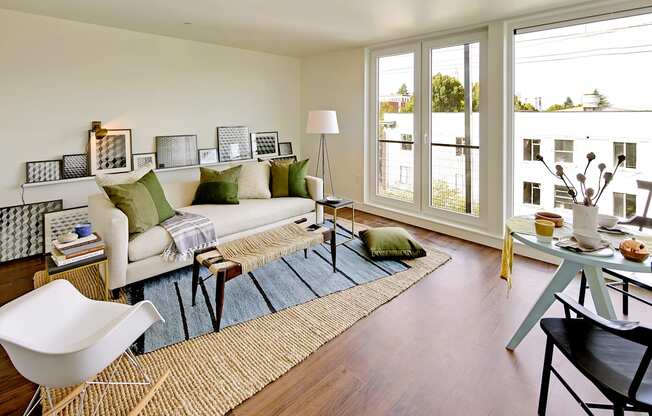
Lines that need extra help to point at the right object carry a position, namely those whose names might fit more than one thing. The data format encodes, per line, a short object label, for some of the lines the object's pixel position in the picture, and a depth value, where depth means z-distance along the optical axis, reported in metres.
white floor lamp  4.58
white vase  1.91
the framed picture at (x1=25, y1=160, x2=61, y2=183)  3.68
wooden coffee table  2.45
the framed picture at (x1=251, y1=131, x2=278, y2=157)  5.72
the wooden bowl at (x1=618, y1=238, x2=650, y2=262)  1.67
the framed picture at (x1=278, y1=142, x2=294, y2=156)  6.12
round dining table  1.69
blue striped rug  2.50
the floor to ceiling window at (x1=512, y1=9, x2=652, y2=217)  3.12
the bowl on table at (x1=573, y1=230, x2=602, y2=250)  1.85
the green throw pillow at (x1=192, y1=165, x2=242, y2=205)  4.01
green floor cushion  3.69
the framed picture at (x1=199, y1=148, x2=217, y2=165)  5.04
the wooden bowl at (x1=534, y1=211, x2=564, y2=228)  2.22
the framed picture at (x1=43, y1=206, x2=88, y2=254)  3.78
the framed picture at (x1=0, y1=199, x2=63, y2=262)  3.61
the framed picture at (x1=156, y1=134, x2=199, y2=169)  4.63
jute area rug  1.81
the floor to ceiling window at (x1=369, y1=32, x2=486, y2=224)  4.30
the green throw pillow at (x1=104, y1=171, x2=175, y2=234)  3.00
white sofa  2.81
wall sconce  4.02
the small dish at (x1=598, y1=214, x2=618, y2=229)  2.12
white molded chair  1.37
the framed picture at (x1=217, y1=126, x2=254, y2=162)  5.26
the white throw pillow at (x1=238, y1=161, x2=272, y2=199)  4.32
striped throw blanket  3.13
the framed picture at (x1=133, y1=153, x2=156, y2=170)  4.41
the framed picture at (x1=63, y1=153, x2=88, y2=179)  3.89
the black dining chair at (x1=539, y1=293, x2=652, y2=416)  1.24
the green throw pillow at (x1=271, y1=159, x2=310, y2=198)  4.50
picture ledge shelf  3.67
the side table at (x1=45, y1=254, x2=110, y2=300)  2.45
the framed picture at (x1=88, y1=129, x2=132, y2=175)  4.04
